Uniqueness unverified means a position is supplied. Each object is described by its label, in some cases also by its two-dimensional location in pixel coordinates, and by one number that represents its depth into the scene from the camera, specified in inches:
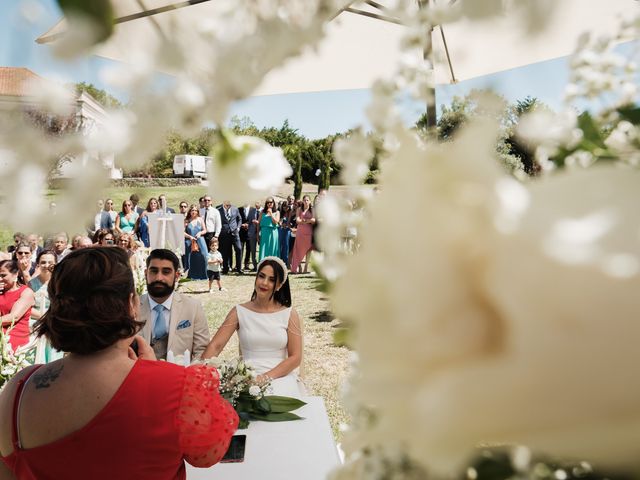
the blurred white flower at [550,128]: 16.0
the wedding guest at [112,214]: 351.5
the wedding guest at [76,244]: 243.0
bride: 160.2
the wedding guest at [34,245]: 252.3
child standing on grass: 377.1
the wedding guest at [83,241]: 243.4
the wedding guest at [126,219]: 375.2
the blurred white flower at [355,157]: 14.2
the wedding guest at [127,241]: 285.9
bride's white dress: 161.8
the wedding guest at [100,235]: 274.4
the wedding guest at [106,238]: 270.5
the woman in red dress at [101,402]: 66.0
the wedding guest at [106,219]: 348.6
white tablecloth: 89.3
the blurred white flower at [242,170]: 13.9
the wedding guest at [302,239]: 457.1
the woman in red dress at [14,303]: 170.9
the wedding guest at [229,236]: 453.9
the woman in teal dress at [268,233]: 463.8
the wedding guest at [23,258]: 220.2
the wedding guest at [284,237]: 483.5
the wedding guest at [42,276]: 192.7
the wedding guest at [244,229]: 484.6
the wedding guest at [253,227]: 481.4
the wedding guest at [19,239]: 237.6
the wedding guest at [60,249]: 236.7
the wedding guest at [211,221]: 434.6
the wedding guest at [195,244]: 421.1
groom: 156.6
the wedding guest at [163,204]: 399.5
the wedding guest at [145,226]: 388.8
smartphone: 93.7
